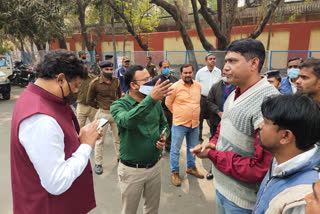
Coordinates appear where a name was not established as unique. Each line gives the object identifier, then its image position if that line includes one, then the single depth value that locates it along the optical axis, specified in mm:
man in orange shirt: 3420
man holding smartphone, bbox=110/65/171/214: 2052
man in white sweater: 1373
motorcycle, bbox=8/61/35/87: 11836
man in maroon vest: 1172
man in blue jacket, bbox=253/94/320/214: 949
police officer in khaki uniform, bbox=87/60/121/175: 4059
